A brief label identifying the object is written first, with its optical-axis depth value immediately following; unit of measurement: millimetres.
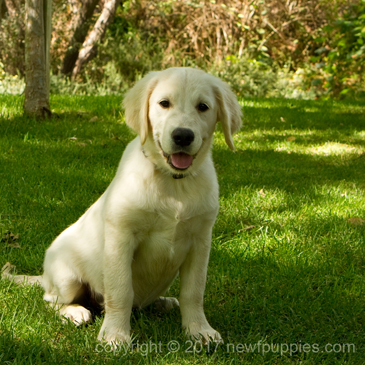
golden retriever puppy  2381
